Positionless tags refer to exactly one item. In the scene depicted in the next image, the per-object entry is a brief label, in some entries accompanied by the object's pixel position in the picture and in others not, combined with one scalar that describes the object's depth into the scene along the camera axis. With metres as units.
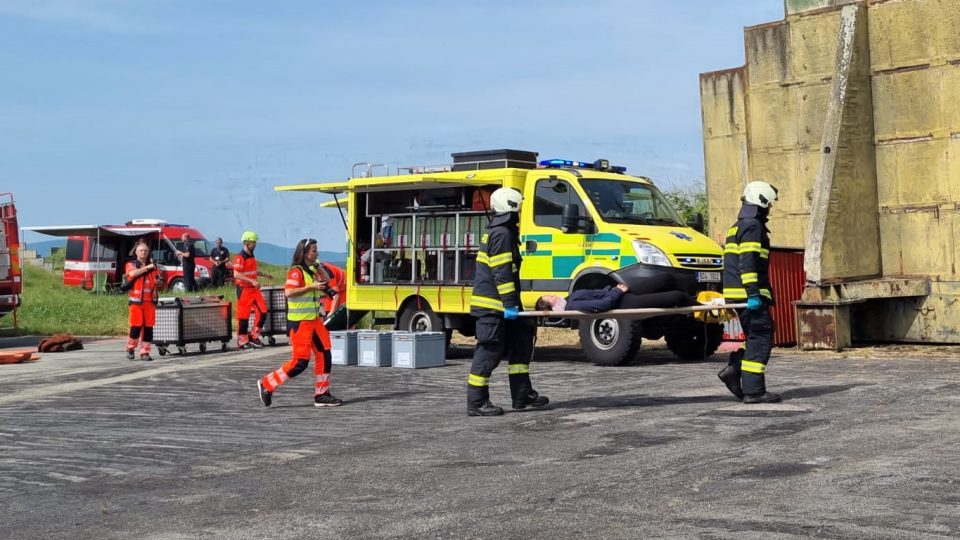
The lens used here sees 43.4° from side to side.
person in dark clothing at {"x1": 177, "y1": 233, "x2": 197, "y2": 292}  34.38
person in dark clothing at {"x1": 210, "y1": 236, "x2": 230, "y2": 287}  34.59
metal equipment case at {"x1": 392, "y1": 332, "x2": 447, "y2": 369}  16.25
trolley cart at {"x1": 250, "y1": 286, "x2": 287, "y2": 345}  20.45
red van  35.84
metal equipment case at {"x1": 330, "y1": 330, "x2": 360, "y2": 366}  17.03
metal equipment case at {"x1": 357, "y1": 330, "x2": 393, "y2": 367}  16.61
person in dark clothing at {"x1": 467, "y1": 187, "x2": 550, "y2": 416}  11.01
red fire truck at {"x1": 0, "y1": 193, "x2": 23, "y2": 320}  23.53
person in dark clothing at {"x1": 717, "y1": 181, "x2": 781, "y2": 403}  11.05
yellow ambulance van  15.38
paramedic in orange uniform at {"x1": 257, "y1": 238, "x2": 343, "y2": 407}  11.96
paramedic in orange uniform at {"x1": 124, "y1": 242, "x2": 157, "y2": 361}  18.06
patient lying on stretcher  12.67
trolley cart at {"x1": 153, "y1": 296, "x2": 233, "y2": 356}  18.84
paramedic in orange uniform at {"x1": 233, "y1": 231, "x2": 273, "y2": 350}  19.22
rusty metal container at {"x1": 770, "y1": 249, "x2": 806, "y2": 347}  18.38
